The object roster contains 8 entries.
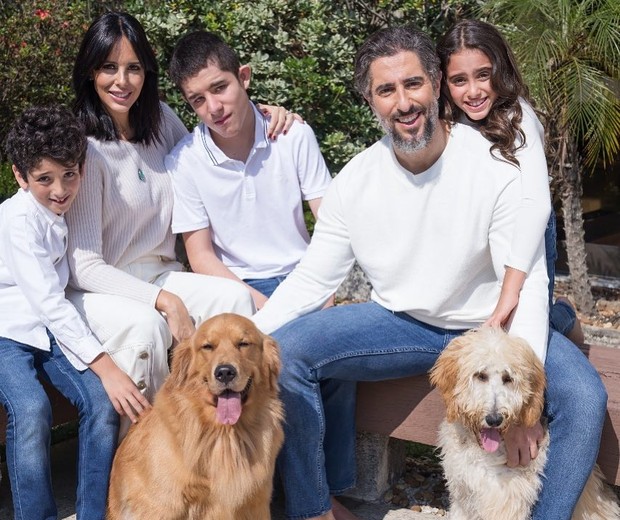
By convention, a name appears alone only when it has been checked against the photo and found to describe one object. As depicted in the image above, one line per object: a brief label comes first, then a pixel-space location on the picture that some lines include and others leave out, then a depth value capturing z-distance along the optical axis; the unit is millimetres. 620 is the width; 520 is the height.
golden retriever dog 3365
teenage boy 4309
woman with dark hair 3828
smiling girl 3506
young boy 3588
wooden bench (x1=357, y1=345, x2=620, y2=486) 3881
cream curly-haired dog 3230
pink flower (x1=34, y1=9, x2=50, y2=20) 6765
